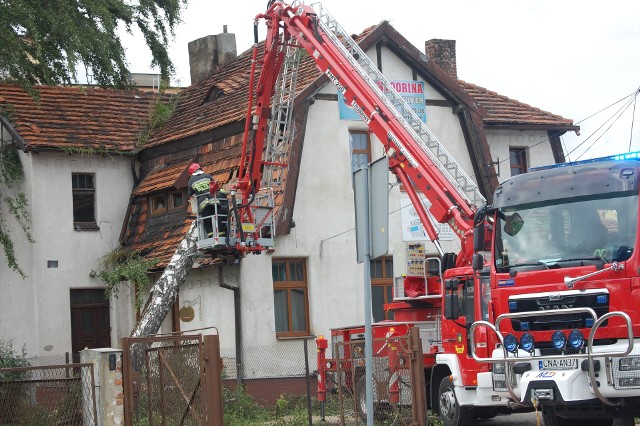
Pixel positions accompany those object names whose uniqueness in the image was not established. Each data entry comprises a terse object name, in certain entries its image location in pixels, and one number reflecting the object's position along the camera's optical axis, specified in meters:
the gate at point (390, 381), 15.49
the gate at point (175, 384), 14.76
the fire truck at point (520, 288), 13.99
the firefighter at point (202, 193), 22.56
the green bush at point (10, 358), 21.66
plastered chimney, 35.06
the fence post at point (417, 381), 15.45
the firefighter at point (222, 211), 22.73
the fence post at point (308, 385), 19.66
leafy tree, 20.67
